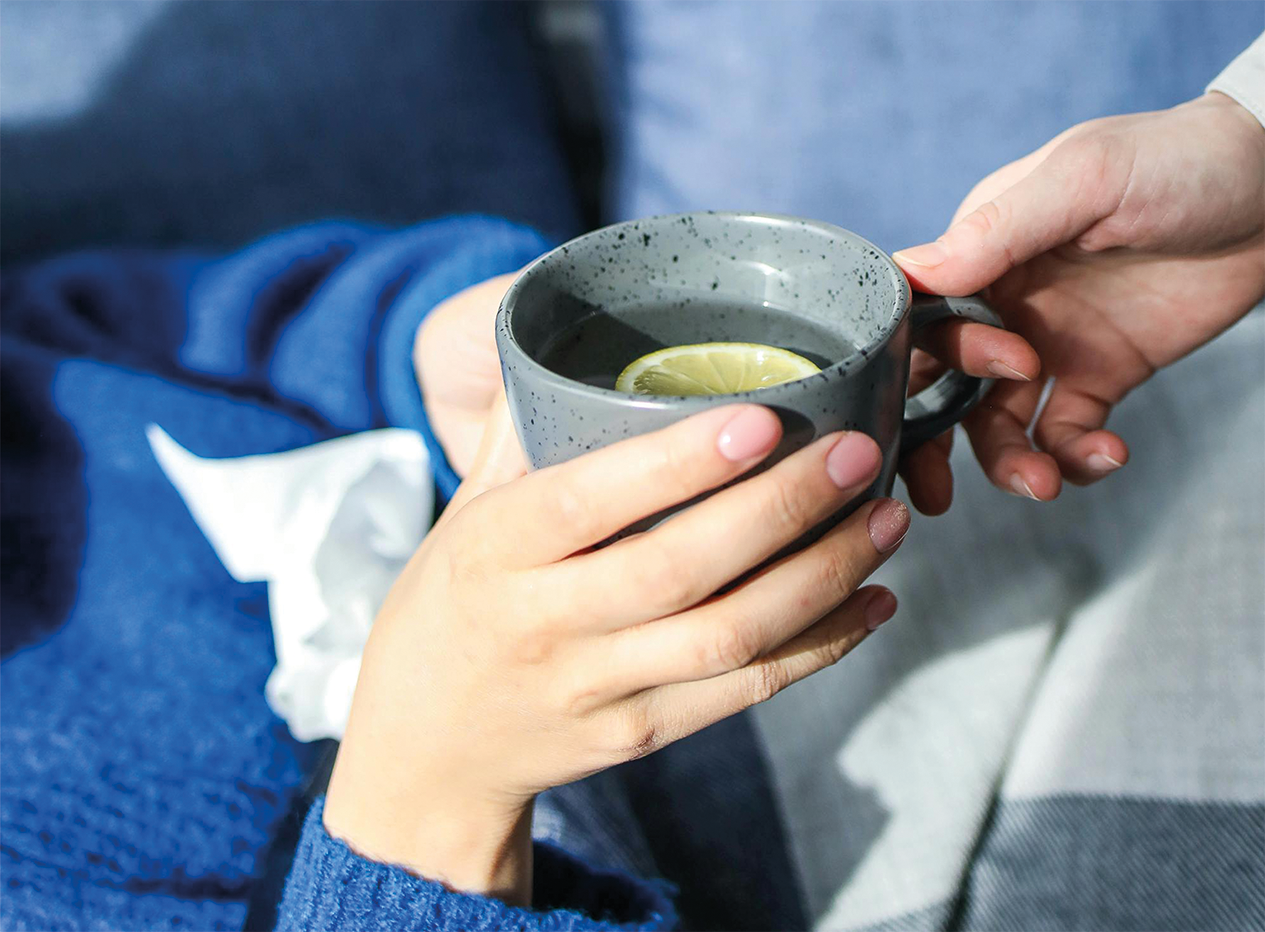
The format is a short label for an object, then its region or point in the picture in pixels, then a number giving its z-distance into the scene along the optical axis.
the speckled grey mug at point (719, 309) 0.45
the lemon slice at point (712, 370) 0.50
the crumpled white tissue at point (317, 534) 0.76
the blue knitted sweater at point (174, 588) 0.62
